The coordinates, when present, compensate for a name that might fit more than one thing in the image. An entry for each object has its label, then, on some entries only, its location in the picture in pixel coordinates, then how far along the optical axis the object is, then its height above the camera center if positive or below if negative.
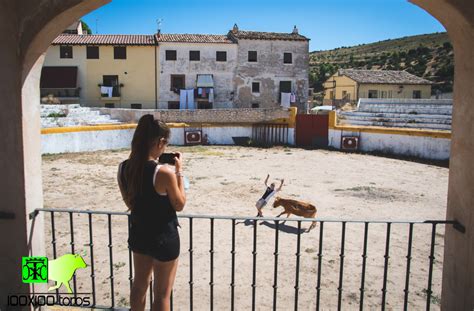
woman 2.52 -0.60
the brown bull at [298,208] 8.13 -1.98
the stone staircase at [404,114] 20.91 +0.04
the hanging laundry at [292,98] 35.17 +1.36
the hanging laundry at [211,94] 33.90 +1.50
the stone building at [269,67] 34.44 +4.04
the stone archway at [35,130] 3.09 -0.15
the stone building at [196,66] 33.28 +3.87
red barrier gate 21.78 -0.92
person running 8.43 -1.86
